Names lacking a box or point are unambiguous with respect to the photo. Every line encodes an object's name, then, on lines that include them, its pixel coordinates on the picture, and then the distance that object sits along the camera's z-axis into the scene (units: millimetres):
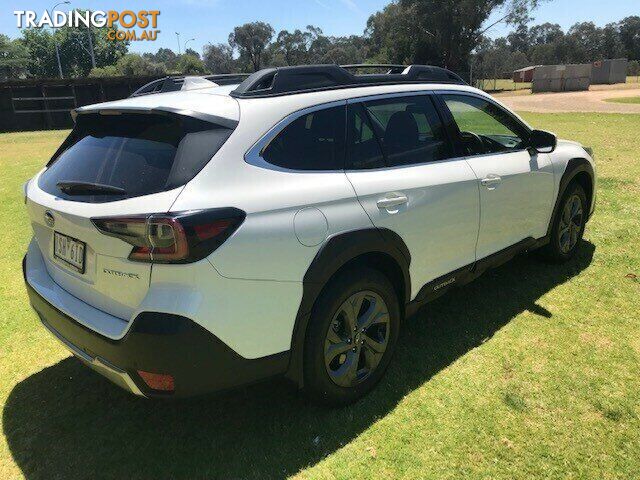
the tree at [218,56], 135525
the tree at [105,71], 74375
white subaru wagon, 2098
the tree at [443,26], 47625
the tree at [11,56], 93350
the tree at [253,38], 114812
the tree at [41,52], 97812
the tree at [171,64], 107125
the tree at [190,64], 72119
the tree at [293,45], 118438
